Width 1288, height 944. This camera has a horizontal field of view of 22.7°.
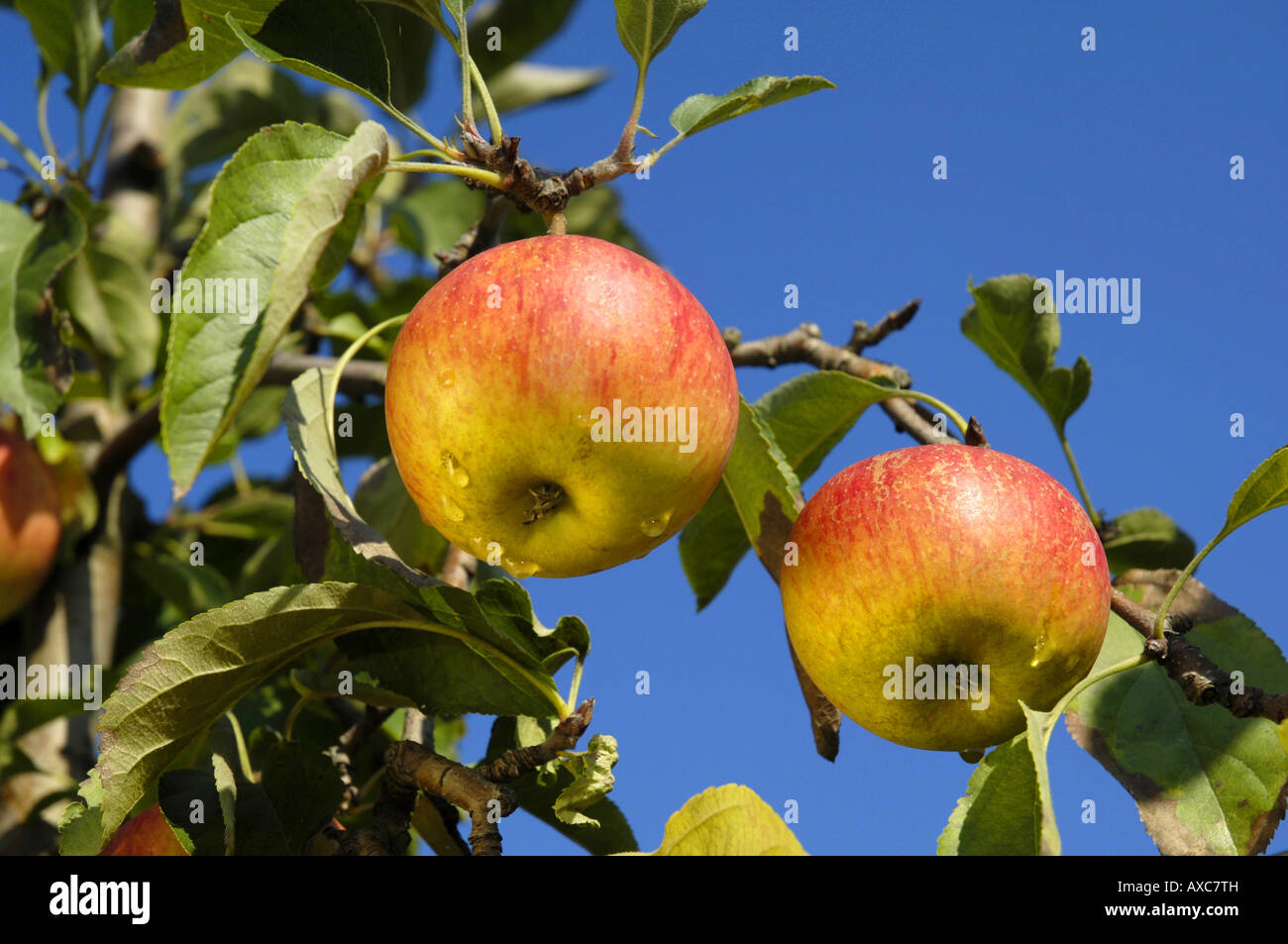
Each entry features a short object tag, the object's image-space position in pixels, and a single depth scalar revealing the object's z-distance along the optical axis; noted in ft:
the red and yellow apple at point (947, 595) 2.05
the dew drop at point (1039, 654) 2.07
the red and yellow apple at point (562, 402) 1.99
